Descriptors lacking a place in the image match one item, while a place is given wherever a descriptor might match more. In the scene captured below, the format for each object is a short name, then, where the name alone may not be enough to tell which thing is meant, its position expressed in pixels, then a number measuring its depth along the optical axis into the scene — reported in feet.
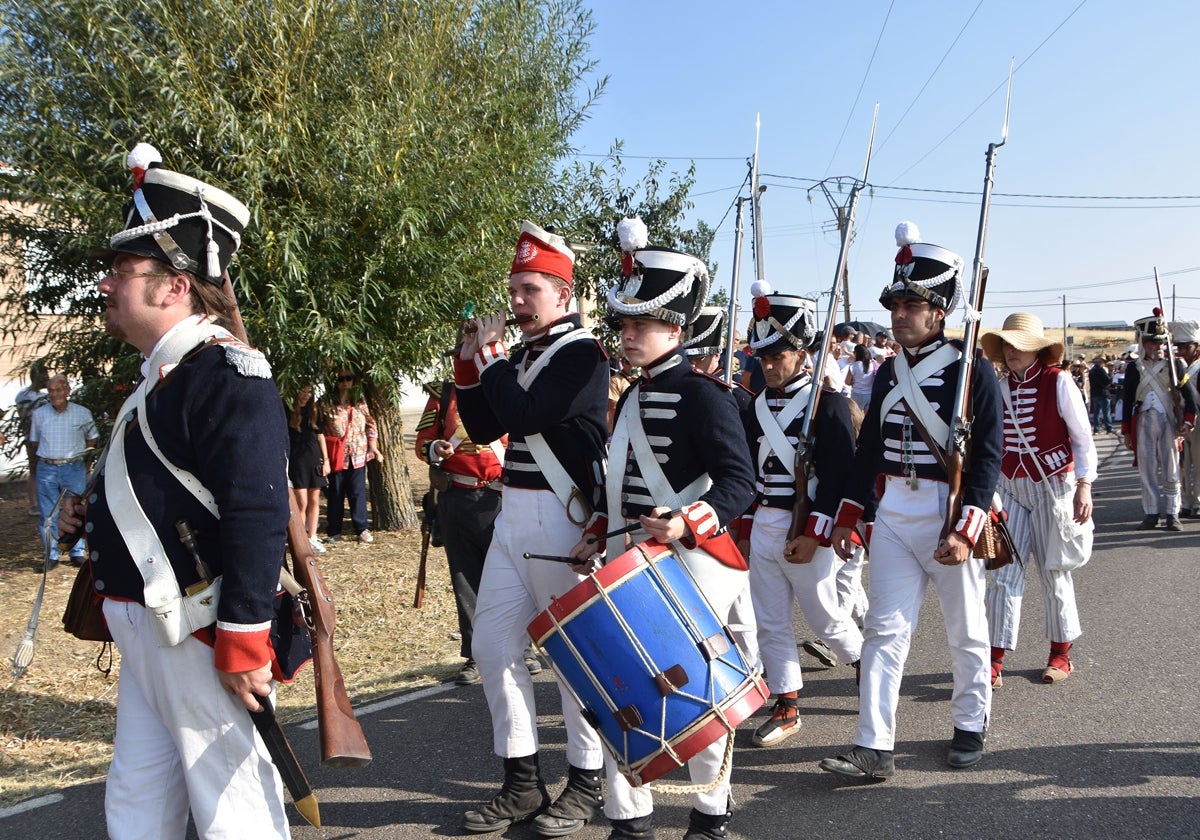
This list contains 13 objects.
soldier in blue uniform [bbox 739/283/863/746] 16.38
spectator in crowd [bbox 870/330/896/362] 59.57
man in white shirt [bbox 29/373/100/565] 31.83
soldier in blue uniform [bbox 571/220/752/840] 11.78
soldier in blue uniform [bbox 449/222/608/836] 12.82
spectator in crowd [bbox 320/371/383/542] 35.91
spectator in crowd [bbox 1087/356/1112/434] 85.35
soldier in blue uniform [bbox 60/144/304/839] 8.95
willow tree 26.99
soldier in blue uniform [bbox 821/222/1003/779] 14.29
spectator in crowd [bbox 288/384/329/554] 33.32
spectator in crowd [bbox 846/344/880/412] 54.13
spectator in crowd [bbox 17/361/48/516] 31.50
